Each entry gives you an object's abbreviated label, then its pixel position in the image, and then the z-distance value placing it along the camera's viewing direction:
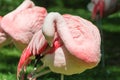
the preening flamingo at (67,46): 4.62
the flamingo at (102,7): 7.96
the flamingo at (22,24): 5.45
